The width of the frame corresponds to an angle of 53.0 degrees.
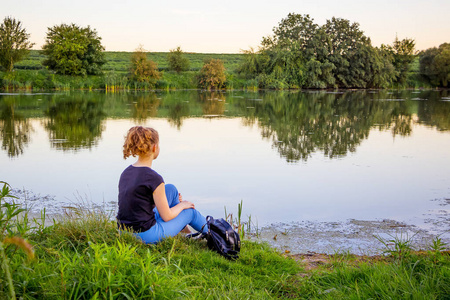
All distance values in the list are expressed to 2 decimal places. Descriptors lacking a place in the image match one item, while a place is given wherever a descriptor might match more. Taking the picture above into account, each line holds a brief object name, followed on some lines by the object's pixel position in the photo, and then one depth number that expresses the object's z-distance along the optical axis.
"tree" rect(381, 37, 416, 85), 51.72
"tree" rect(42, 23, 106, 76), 37.72
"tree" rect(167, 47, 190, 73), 46.28
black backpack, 4.21
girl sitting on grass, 4.14
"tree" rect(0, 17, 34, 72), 36.47
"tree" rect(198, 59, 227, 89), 42.16
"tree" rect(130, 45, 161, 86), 39.44
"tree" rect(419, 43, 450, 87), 49.28
